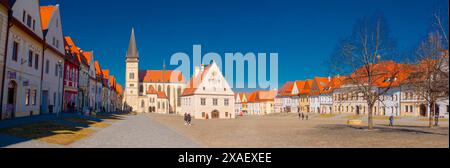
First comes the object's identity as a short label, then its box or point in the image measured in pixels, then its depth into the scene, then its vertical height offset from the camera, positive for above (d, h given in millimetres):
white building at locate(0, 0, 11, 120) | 24800 +4386
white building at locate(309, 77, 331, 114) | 100300 +1342
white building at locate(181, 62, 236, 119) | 71875 -25
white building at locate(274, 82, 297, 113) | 116125 -503
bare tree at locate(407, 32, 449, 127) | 29347 +2527
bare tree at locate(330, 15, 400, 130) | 32719 +2404
